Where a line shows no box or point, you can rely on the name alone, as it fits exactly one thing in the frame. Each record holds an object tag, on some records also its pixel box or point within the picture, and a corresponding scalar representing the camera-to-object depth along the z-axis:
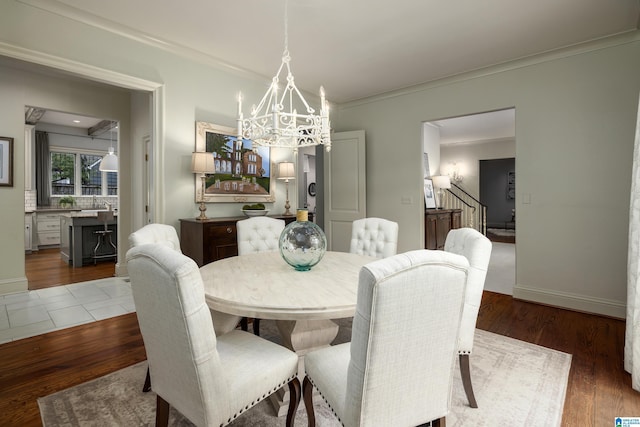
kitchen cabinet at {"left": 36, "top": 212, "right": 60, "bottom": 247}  6.67
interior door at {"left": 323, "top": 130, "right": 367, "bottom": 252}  4.82
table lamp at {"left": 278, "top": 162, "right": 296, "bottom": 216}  4.09
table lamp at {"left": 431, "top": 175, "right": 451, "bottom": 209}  6.25
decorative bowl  3.75
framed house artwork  3.61
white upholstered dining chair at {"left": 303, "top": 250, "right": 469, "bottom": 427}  0.95
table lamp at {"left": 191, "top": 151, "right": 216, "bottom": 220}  3.29
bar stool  5.24
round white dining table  1.36
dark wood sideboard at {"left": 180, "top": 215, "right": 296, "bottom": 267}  3.14
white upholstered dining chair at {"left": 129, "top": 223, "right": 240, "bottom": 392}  1.91
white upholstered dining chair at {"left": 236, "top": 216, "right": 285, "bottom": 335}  2.84
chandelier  1.92
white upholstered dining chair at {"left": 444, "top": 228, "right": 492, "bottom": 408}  1.65
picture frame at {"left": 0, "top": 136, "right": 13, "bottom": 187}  3.93
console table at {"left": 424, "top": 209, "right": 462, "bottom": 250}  4.80
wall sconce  9.30
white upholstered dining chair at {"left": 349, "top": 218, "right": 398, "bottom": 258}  2.76
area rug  1.66
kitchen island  5.23
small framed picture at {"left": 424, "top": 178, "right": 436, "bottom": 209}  5.75
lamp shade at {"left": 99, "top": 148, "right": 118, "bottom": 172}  6.32
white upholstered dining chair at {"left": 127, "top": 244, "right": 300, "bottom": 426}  1.06
